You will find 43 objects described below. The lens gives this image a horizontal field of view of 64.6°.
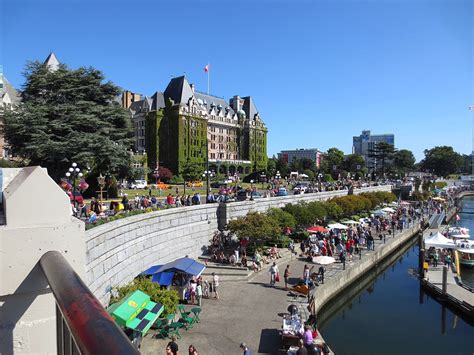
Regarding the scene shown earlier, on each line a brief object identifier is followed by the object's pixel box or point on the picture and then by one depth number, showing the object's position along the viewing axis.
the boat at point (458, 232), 42.03
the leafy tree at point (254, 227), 26.66
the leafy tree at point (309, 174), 98.82
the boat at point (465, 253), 33.66
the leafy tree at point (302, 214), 35.12
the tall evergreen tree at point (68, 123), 27.75
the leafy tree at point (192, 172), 70.62
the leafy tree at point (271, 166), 90.05
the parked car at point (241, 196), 33.69
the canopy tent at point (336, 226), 36.12
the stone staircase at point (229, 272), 22.72
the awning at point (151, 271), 18.66
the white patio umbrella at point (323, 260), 24.52
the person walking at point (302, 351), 12.68
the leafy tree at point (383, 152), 120.44
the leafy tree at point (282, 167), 98.27
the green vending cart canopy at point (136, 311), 12.62
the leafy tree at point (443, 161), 165.38
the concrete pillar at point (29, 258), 2.09
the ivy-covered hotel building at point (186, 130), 82.12
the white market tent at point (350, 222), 40.81
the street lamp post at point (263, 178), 77.75
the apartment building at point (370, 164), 144.90
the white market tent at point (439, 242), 33.50
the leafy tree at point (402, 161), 141.44
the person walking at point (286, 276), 21.36
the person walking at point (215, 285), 19.17
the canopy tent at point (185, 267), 18.31
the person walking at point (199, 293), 18.09
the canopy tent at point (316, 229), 32.75
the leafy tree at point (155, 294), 15.41
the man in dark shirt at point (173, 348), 12.32
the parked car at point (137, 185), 49.53
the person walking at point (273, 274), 21.75
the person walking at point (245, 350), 12.54
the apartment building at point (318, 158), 191.52
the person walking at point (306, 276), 21.23
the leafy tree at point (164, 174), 68.50
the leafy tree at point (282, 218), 31.66
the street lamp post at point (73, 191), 20.39
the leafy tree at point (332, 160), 125.34
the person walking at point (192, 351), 12.09
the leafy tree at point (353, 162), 130.50
